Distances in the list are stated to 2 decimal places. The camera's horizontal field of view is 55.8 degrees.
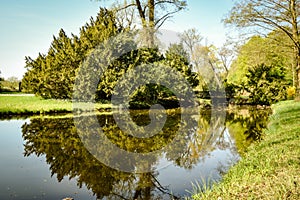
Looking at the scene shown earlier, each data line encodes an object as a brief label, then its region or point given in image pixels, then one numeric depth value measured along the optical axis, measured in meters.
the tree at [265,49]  19.23
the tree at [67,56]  20.52
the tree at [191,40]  39.48
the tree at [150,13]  22.14
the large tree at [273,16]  17.70
